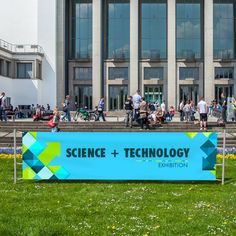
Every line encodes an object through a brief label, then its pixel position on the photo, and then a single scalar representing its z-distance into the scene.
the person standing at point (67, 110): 34.77
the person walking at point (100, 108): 33.56
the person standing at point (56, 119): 25.33
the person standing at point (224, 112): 30.50
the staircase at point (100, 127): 28.39
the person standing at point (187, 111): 34.41
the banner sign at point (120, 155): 12.69
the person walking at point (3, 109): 32.70
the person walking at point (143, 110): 26.46
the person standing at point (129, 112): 28.42
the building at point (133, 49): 59.81
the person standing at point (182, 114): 36.03
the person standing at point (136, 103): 28.04
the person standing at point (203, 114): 28.22
